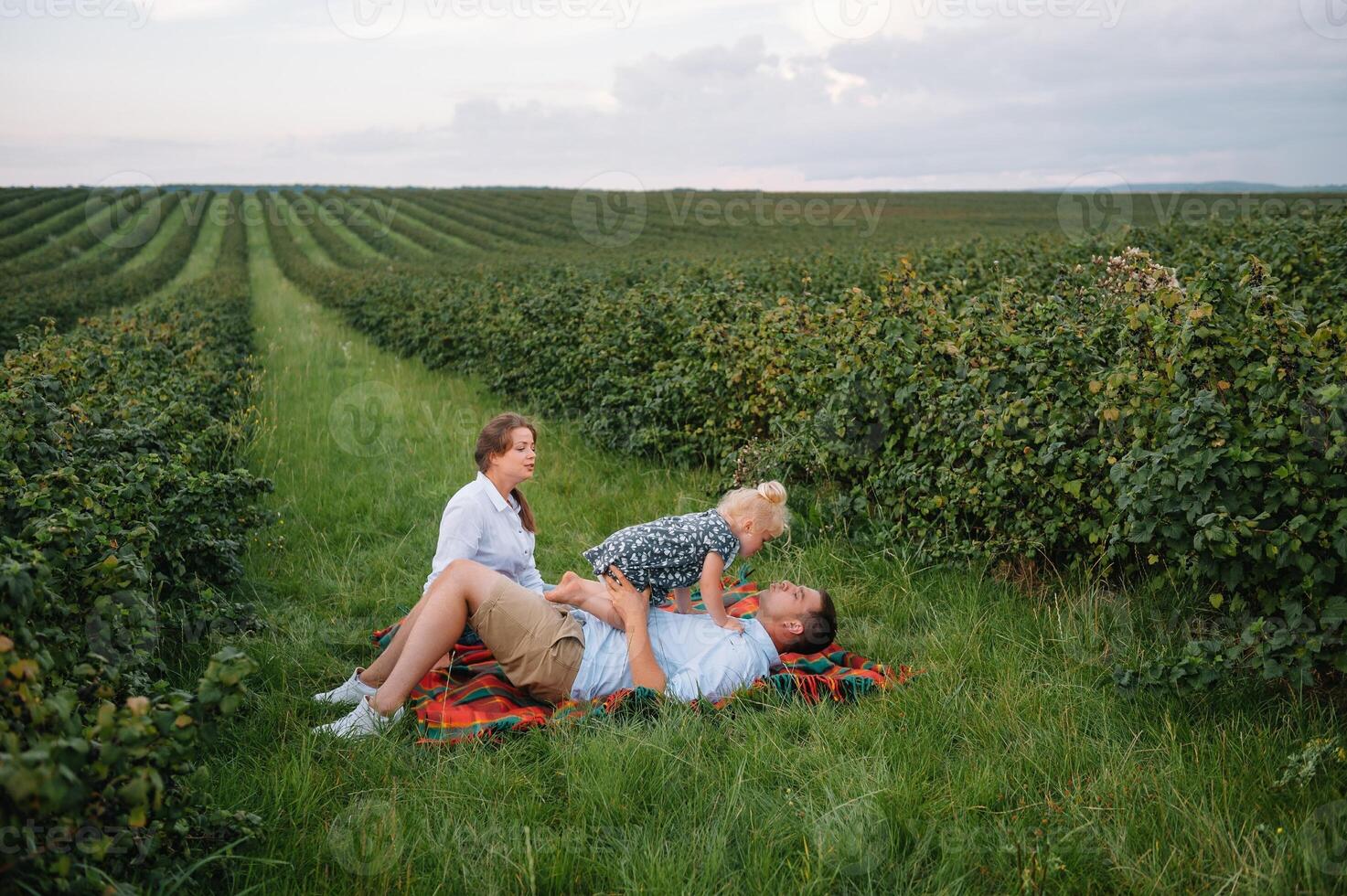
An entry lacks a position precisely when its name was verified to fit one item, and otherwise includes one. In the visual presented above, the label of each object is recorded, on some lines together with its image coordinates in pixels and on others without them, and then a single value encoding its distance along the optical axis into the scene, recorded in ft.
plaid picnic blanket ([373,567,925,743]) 11.87
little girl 13.58
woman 13.66
